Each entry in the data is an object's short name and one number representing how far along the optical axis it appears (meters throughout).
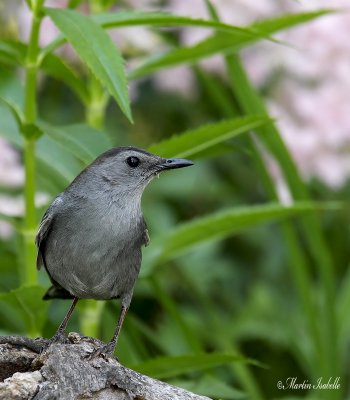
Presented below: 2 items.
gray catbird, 4.20
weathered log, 3.51
